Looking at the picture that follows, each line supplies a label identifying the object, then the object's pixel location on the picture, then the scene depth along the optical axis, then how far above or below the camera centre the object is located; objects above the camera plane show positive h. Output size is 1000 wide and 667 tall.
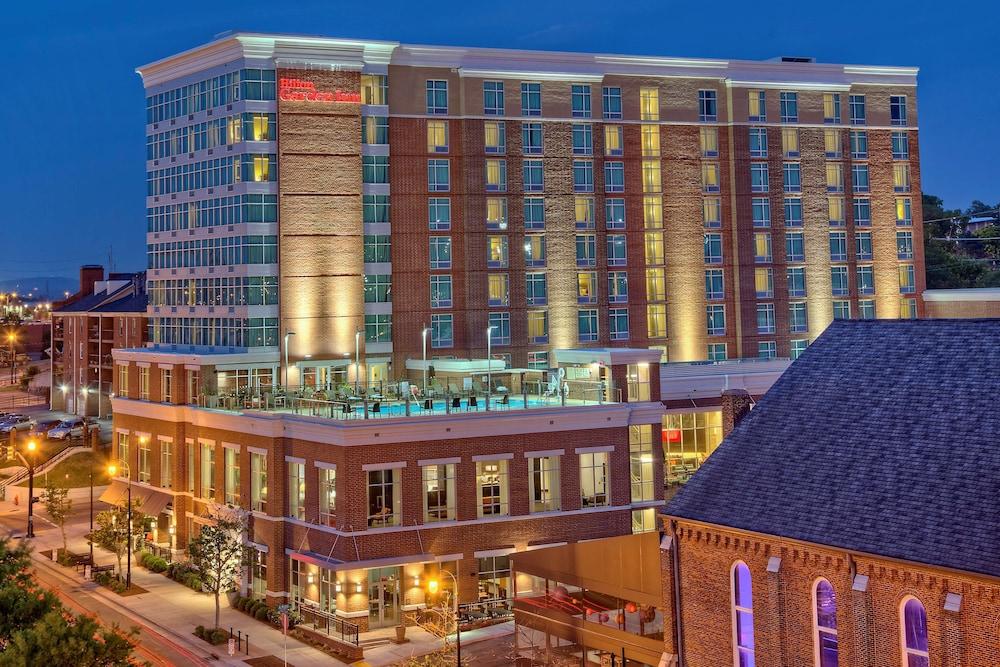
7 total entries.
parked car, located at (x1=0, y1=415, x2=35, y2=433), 97.78 -4.02
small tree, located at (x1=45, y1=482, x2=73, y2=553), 61.91 -7.41
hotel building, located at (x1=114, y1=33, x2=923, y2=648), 49.66 +6.64
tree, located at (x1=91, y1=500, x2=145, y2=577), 55.09 -7.96
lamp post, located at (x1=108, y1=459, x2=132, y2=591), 54.28 -5.89
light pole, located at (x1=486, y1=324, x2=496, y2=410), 52.07 +0.29
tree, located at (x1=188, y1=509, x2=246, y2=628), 47.16 -8.01
